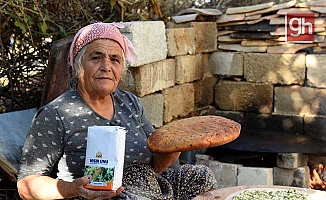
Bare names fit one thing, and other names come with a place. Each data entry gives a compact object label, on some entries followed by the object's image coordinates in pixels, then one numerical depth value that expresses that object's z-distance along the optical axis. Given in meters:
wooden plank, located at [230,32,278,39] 5.52
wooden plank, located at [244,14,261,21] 5.50
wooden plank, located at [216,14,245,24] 5.55
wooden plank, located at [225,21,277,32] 5.47
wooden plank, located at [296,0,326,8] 5.33
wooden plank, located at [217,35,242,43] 5.72
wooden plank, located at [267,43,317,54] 5.48
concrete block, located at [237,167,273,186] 4.87
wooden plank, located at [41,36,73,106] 3.66
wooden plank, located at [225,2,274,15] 5.44
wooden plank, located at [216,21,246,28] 5.59
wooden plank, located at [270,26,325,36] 5.41
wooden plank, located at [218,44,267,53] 5.62
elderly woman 2.70
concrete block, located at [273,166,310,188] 5.02
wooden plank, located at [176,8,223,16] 5.52
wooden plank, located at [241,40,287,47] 5.57
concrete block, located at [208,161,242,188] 4.96
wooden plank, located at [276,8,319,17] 5.36
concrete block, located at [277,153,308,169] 4.94
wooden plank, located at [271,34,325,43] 5.41
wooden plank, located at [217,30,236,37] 5.73
